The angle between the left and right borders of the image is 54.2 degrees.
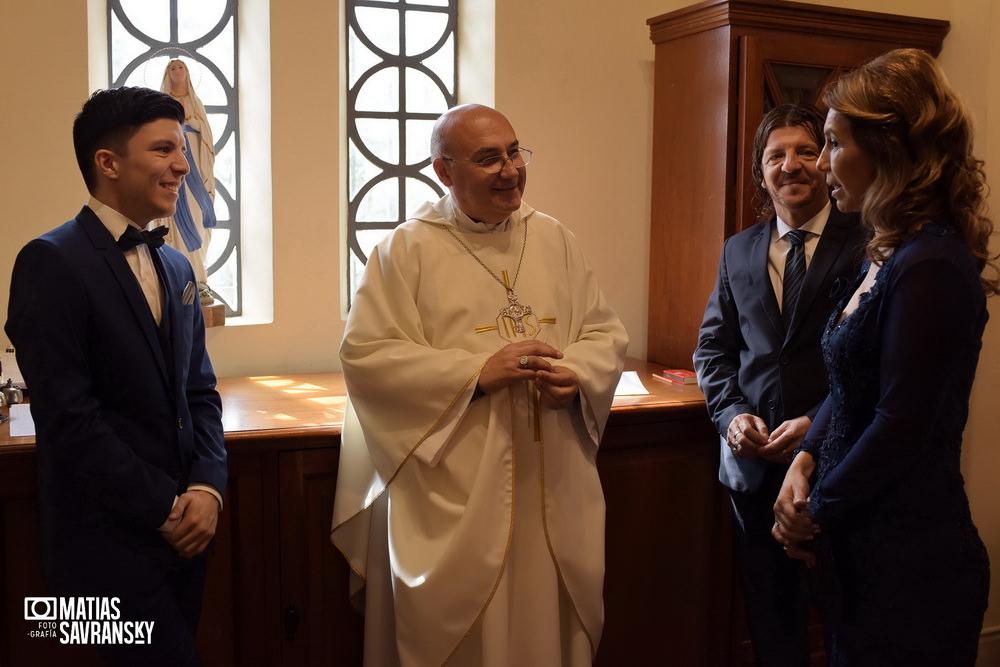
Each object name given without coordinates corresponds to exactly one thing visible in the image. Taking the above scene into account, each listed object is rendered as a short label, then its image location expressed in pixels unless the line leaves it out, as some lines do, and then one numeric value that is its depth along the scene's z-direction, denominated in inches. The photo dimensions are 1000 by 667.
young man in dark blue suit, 86.7
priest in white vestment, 106.5
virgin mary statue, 144.5
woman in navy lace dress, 77.5
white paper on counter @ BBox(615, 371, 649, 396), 139.1
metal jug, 114.7
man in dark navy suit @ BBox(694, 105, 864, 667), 111.7
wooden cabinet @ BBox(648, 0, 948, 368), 142.2
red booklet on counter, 146.9
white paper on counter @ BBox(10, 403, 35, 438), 108.5
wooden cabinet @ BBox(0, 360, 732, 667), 110.5
